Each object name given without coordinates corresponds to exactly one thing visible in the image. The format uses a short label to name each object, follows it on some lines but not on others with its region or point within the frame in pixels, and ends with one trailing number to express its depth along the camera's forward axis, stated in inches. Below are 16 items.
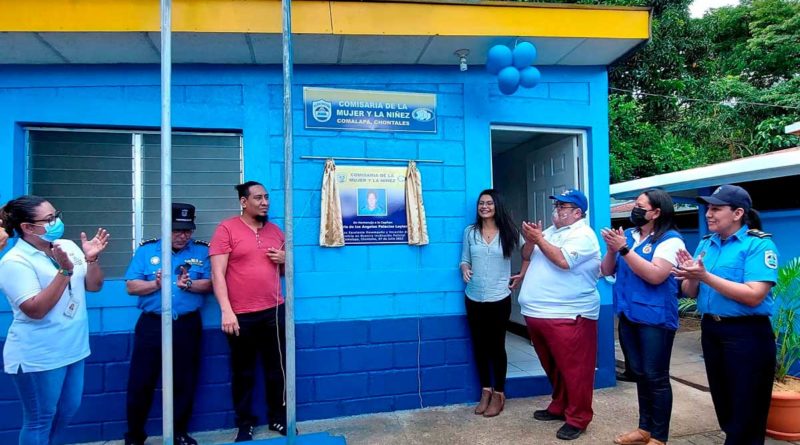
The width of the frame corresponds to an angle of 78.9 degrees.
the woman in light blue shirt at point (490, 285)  145.0
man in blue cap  128.6
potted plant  127.6
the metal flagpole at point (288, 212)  88.0
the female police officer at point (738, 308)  100.8
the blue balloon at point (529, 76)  144.1
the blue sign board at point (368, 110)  148.4
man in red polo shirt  127.4
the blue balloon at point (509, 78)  141.8
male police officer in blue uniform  124.6
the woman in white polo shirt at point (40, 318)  92.3
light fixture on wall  147.0
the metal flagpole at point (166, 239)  82.1
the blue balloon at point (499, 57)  141.8
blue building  131.3
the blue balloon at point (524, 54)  140.8
